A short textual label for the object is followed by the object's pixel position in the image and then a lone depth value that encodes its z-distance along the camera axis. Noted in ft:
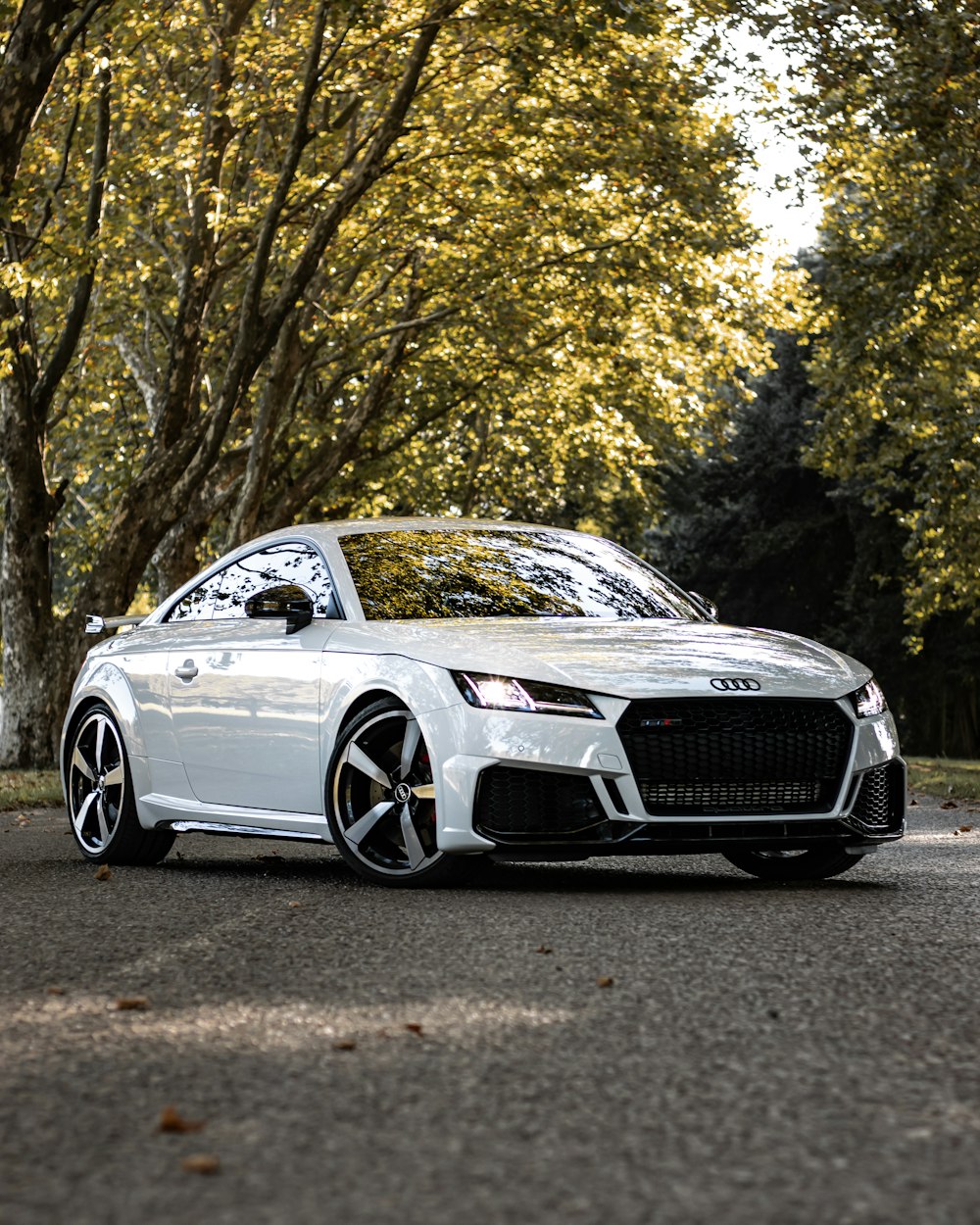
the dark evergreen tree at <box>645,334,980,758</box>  141.69
